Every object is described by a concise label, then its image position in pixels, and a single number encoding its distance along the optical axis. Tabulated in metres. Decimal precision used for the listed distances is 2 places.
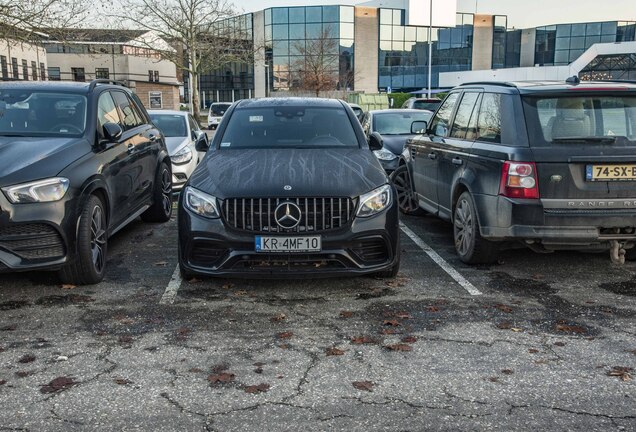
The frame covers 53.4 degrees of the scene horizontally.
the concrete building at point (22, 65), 50.22
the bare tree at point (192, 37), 39.47
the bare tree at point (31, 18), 17.70
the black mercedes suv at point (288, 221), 5.08
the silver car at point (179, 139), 11.15
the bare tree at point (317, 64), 55.69
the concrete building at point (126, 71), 62.72
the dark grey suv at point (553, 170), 5.40
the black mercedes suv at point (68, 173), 4.96
